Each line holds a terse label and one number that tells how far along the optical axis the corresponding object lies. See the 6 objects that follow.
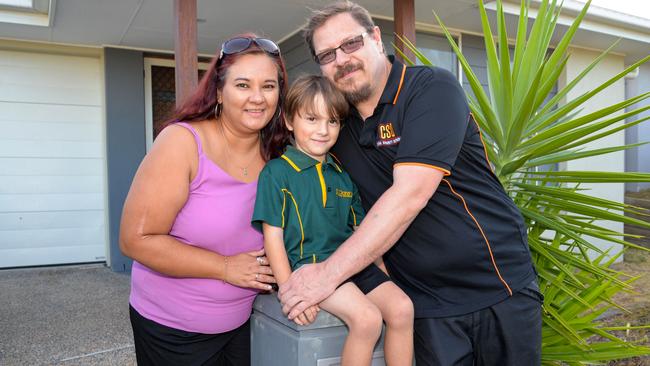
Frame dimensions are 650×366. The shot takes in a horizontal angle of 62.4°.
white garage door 6.76
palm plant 2.70
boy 1.81
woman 1.83
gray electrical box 1.78
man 1.81
